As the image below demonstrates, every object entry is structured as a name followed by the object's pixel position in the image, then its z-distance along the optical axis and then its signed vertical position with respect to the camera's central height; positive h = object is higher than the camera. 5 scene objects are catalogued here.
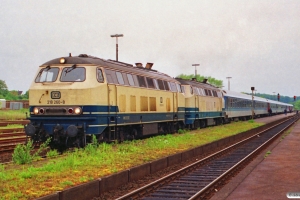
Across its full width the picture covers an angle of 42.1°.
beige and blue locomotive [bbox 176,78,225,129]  29.77 +0.86
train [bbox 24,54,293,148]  15.36 +0.58
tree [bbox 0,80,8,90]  131.12 +10.34
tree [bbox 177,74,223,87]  137.12 +12.50
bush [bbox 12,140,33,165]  12.52 -1.34
